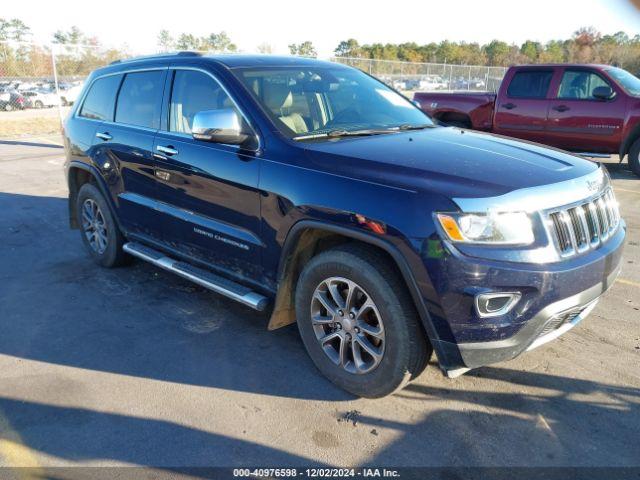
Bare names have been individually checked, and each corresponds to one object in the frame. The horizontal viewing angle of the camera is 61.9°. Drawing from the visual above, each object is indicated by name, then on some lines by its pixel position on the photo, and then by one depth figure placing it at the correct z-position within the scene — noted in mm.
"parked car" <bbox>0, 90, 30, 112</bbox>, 20920
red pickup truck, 9180
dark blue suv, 2607
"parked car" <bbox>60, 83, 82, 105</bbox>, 17784
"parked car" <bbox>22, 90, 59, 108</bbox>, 23245
